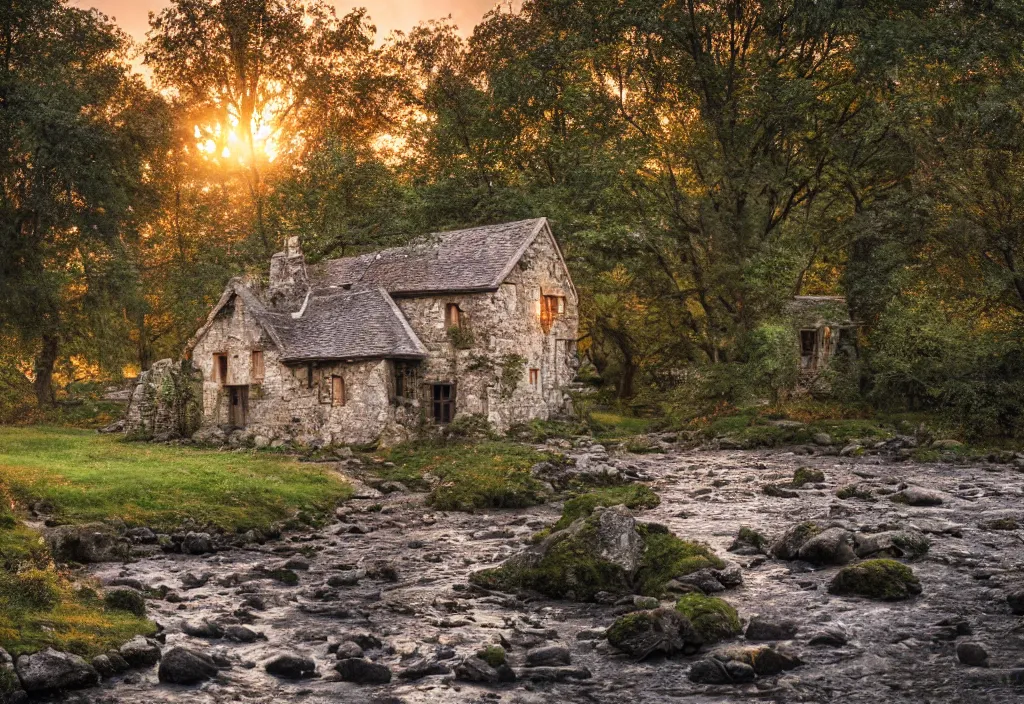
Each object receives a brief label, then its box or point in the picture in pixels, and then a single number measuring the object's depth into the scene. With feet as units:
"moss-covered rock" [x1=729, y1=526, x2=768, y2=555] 52.75
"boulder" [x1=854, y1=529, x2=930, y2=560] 49.24
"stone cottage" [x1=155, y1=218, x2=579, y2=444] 108.47
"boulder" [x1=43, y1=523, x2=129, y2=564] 49.55
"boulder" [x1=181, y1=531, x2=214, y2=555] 56.08
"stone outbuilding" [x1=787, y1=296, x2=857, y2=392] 142.10
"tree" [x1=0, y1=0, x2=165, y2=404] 100.99
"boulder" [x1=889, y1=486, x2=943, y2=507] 66.23
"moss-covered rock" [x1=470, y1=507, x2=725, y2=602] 45.21
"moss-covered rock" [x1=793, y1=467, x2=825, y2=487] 78.54
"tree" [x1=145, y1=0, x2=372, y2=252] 144.77
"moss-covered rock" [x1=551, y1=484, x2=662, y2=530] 57.72
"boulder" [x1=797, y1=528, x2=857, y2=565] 49.06
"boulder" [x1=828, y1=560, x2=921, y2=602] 42.04
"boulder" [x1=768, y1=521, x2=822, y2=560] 50.75
